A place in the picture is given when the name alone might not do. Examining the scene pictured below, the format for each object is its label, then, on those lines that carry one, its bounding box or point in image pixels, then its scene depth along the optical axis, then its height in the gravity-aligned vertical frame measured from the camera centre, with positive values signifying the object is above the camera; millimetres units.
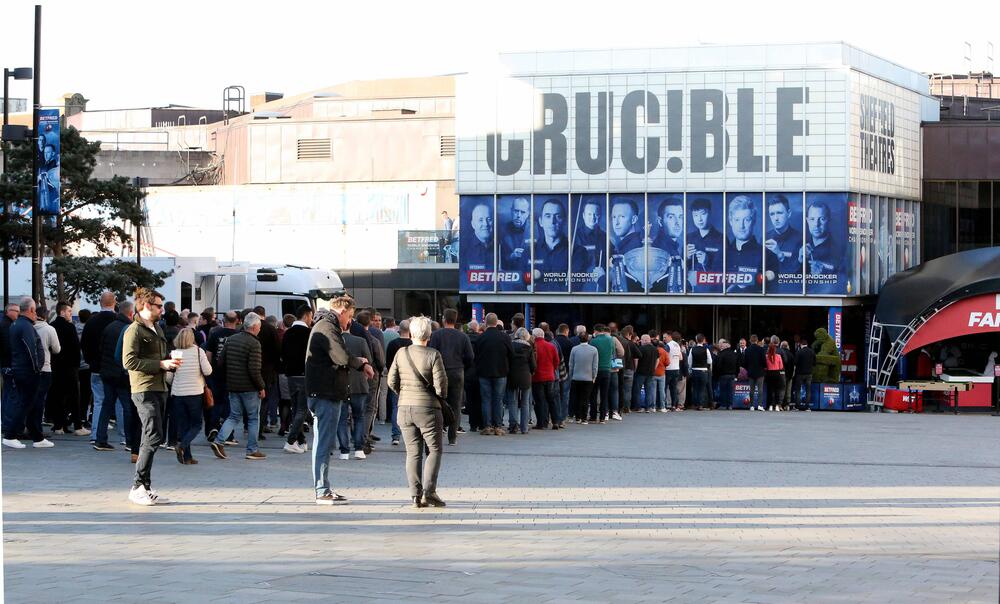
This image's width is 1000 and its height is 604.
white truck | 35438 +241
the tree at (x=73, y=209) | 33250 +2069
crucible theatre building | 38312 +3123
